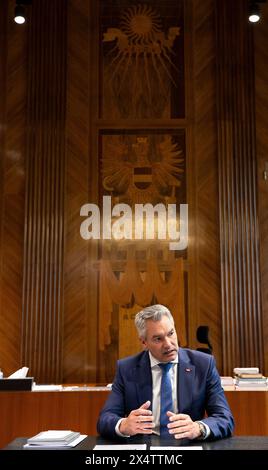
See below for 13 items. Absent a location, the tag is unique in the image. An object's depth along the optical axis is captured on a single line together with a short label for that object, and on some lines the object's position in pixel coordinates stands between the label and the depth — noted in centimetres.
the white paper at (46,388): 484
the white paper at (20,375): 503
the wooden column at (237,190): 704
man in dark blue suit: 286
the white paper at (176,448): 220
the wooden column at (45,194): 704
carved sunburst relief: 753
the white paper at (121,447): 222
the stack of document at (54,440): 226
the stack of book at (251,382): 491
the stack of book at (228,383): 500
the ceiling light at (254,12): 652
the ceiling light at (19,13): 654
